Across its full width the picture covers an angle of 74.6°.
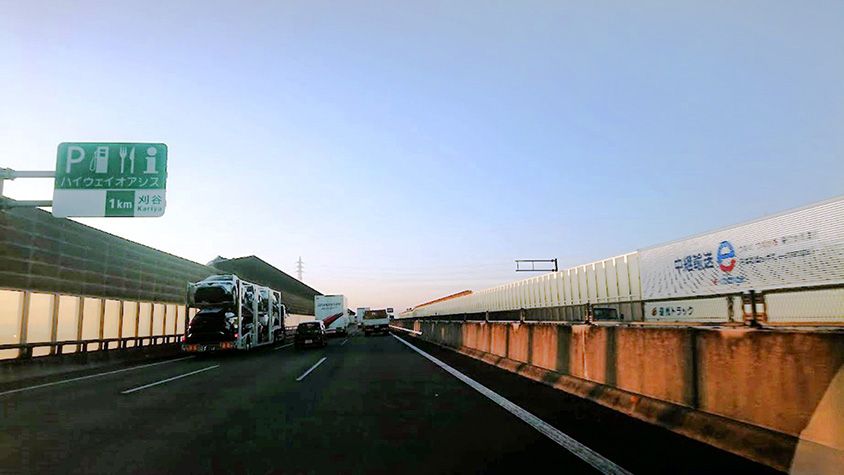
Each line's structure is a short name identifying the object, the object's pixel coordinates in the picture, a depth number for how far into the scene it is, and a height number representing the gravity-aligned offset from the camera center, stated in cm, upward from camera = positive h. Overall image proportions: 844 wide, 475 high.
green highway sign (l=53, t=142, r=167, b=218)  1631 +408
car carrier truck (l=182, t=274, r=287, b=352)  2548 +1
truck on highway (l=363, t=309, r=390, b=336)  5709 -83
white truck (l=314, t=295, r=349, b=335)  5313 +18
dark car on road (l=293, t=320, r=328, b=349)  3112 -114
